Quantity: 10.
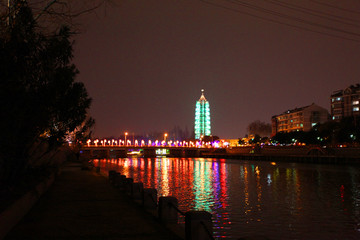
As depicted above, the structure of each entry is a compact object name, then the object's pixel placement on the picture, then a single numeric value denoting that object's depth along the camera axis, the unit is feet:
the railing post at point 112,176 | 88.70
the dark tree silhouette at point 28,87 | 38.14
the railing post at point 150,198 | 50.19
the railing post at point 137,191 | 60.39
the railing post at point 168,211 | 41.83
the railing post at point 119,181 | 76.67
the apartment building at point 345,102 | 535.56
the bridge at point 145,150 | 524.36
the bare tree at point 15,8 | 39.99
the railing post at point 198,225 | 31.35
